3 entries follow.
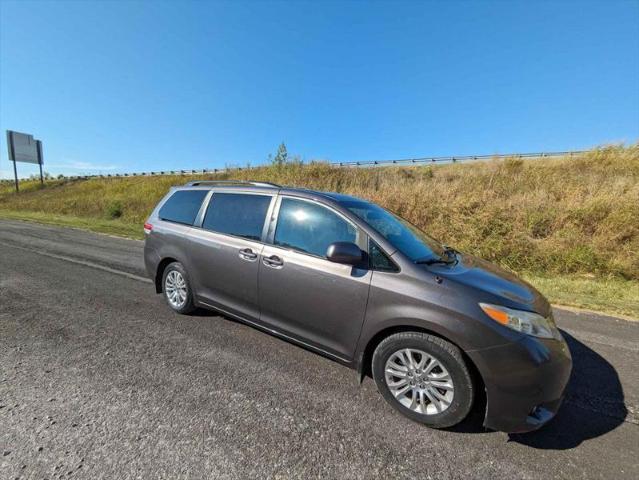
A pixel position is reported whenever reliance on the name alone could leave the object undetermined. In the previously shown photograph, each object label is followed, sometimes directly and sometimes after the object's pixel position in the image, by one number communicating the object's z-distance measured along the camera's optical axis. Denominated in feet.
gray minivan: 7.18
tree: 62.88
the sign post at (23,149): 116.06
